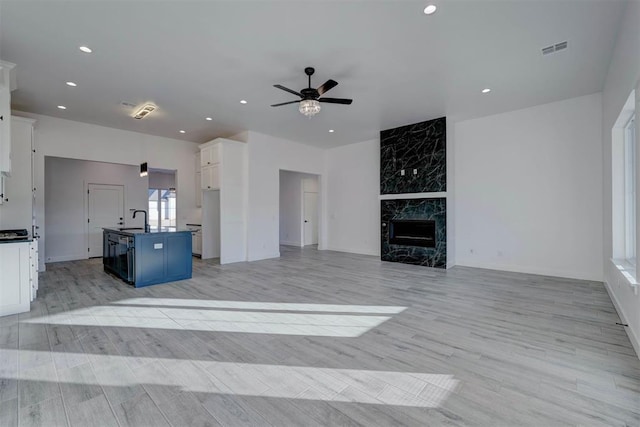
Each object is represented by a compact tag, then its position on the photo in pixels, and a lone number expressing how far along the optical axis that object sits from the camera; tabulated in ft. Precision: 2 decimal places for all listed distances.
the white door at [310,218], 35.50
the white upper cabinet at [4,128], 11.85
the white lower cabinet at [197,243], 26.43
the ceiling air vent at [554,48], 11.55
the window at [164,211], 43.19
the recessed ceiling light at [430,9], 9.27
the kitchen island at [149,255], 15.98
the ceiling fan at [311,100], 13.19
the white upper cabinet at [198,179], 27.39
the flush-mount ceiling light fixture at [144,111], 18.07
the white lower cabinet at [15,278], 11.48
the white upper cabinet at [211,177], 23.27
